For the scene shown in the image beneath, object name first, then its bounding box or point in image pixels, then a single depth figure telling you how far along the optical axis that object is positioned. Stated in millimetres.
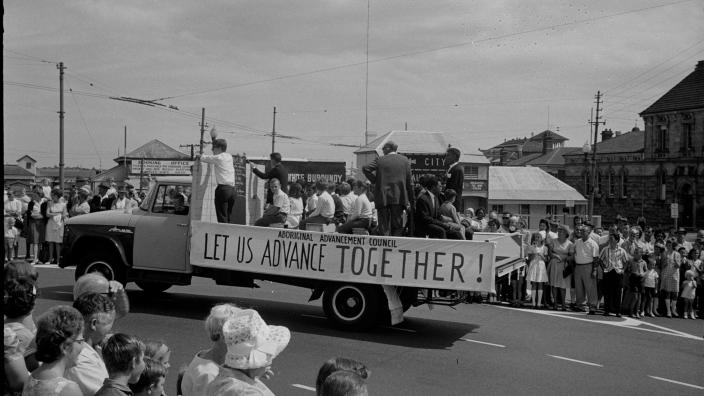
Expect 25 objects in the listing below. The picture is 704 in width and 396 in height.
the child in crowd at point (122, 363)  3564
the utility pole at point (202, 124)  51769
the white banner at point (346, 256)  9227
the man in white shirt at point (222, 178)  10719
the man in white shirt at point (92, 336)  3953
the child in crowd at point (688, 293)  14547
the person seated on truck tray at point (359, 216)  10492
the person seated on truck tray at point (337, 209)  12462
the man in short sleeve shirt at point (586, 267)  13758
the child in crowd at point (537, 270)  14086
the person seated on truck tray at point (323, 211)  11180
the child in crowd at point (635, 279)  13766
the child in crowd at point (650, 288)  14141
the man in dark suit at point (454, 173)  11695
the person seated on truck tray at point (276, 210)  11188
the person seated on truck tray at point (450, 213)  10545
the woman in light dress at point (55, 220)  16609
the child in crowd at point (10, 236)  15906
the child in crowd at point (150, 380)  3895
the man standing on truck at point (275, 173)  11938
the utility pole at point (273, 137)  60538
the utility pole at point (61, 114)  36562
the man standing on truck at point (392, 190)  10125
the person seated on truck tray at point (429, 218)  10273
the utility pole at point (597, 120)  57731
